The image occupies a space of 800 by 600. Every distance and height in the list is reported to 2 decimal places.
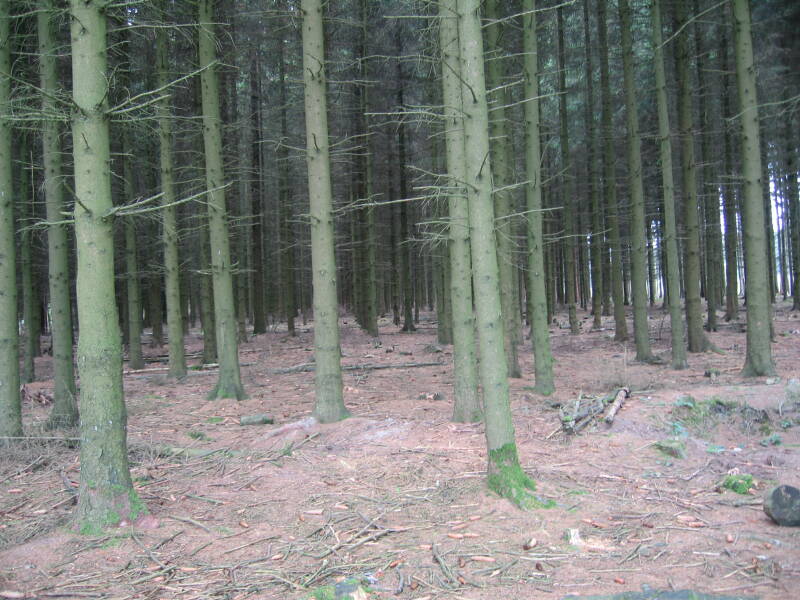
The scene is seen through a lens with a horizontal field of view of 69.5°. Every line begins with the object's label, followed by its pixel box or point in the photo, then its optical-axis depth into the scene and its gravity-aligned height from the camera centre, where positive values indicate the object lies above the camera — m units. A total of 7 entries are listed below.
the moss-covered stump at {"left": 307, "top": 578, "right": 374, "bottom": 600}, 3.95 -1.94
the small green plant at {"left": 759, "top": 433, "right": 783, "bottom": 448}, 7.19 -1.86
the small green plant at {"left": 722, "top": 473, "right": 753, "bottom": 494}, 5.77 -1.92
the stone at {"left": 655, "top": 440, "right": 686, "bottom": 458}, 6.95 -1.83
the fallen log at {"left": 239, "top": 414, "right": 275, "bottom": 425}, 9.29 -1.63
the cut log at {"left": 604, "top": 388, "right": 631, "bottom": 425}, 7.97 -1.51
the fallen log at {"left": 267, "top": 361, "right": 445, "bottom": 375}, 14.99 -1.41
